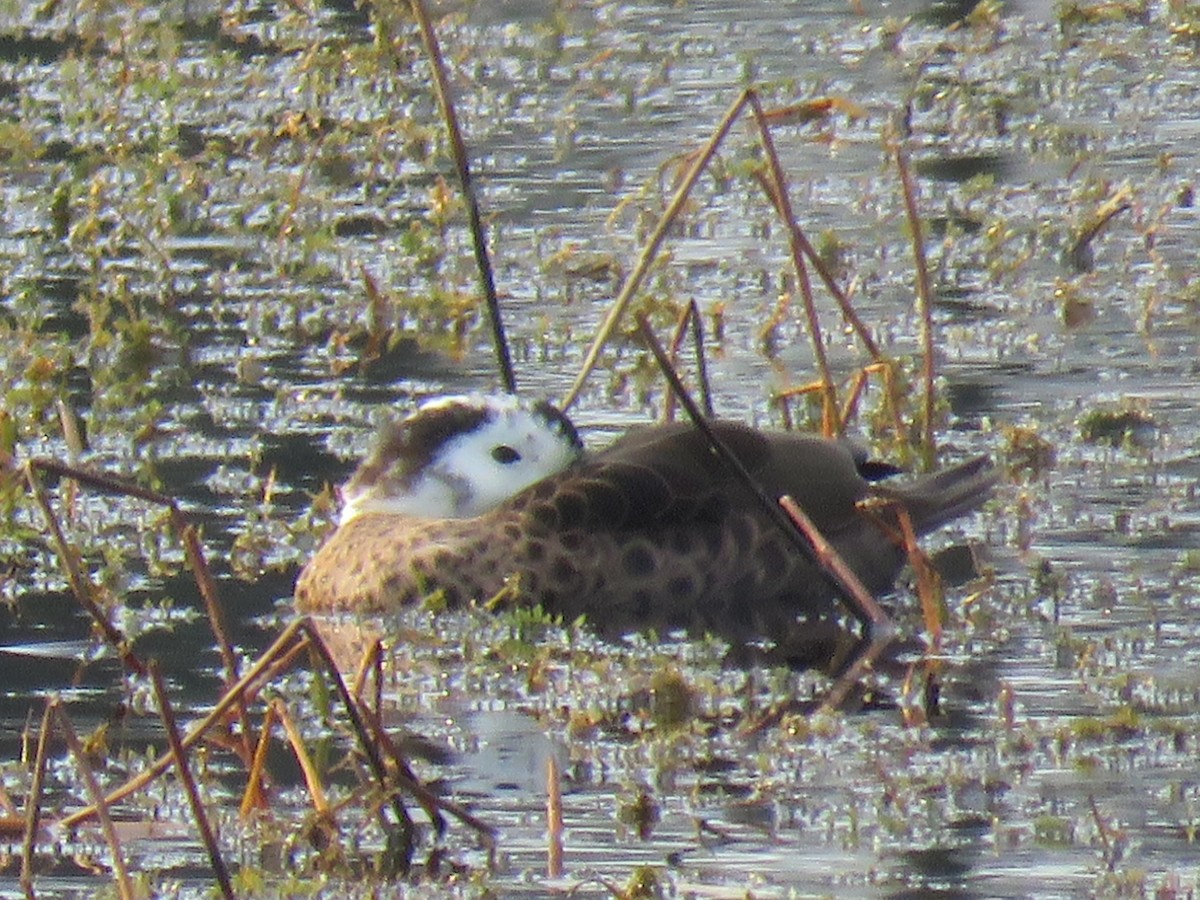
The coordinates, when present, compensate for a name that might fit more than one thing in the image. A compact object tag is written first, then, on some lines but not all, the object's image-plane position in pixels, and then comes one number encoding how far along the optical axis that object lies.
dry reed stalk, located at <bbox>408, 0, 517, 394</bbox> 17.03
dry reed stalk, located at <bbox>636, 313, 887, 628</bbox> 15.06
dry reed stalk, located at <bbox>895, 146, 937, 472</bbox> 17.45
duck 16.31
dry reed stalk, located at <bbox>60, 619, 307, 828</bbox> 11.97
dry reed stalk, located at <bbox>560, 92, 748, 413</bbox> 16.36
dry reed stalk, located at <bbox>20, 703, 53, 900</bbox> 11.59
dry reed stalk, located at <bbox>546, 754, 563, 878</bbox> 11.91
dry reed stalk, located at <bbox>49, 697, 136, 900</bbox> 11.02
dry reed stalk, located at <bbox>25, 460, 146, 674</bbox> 13.07
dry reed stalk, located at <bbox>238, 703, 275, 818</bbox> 12.59
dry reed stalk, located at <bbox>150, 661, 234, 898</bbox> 11.27
